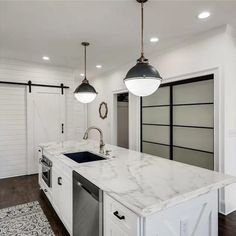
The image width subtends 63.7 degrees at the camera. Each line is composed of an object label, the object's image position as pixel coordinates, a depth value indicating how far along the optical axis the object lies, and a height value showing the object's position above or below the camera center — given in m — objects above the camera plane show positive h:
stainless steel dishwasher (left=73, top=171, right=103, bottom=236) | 1.53 -0.81
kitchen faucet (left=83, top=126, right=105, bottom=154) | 2.70 -0.42
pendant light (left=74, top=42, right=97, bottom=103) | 3.10 +0.39
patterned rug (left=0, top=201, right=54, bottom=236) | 2.33 -1.41
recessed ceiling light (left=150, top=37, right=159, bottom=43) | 3.21 +1.33
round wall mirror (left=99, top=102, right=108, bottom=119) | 5.73 +0.20
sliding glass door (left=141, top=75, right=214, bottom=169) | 3.07 -0.09
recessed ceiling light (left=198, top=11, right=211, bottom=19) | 2.38 +1.31
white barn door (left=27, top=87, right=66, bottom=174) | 4.68 -0.04
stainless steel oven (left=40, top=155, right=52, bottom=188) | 2.80 -0.83
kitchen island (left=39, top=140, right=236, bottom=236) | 1.18 -0.53
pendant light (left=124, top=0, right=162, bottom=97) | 1.85 +0.38
